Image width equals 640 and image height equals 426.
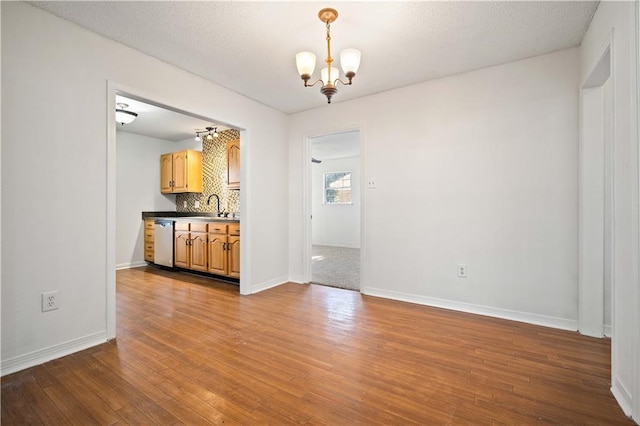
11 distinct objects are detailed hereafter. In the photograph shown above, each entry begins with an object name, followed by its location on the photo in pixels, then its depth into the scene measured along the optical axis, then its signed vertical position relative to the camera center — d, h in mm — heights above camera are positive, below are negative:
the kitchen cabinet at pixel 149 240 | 5414 -515
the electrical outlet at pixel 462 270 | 3068 -605
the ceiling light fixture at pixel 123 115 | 3881 +1336
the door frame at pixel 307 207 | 4262 +92
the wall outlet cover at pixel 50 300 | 2057 -624
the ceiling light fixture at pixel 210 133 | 5129 +1470
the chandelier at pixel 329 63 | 2100 +1122
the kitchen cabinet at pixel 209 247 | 4133 -521
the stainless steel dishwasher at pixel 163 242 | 5004 -512
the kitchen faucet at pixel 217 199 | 5538 +259
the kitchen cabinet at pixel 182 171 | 5547 +819
